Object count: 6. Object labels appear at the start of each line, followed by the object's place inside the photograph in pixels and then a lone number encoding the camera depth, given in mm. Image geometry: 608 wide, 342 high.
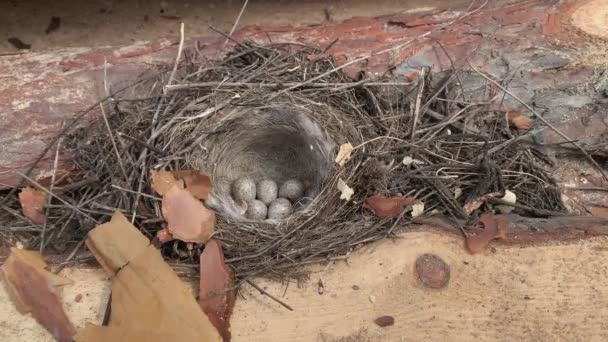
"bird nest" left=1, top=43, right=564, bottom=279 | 700
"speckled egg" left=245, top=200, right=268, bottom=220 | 788
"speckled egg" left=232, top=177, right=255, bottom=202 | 801
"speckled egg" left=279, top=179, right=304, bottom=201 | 809
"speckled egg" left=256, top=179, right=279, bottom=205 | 810
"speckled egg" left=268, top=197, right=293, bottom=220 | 788
